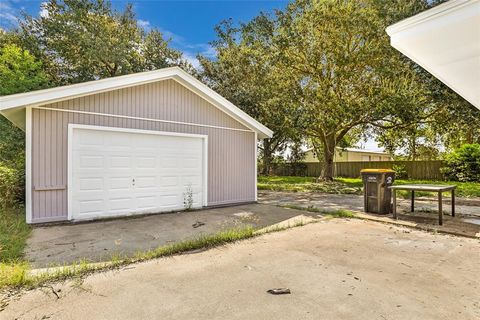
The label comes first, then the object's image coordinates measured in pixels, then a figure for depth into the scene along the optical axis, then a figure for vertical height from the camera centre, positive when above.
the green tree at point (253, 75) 15.28 +5.90
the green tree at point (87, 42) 14.85 +7.03
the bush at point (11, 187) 7.65 -0.64
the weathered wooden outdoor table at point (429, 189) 5.75 -0.60
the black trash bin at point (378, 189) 7.18 -0.72
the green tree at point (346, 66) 12.80 +5.08
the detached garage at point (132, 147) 6.00 +0.45
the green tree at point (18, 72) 12.72 +4.52
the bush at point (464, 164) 15.01 -0.16
